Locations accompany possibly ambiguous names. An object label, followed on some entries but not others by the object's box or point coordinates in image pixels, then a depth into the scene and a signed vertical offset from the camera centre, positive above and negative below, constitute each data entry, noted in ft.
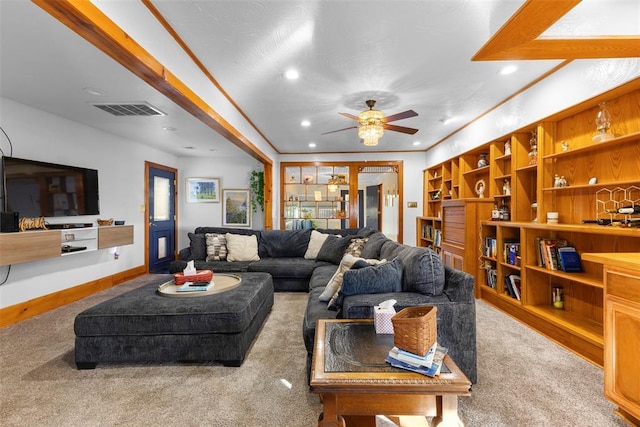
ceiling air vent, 11.52 +4.10
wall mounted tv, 10.76 +0.94
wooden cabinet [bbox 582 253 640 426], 5.09 -2.21
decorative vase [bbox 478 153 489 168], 14.79 +2.29
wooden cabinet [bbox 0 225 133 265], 9.50 -1.14
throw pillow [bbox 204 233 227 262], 14.80 -1.83
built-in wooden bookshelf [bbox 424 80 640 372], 8.09 +0.08
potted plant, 22.13 +1.59
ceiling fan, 11.10 +3.30
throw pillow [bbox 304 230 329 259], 15.30 -1.76
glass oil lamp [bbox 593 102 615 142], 8.20 +2.31
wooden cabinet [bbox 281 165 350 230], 22.25 +1.06
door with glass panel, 19.11 -0.45
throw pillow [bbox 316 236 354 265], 14.12 -1.90
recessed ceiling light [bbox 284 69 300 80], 9.68 +4.48
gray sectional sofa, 6.16 -1.85
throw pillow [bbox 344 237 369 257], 12.74 -1.62
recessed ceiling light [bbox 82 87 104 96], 10.03 +4.12
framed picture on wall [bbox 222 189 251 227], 22.62 +0.19
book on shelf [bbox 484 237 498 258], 12.68 -1.67
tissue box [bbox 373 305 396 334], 5.04 -1.89
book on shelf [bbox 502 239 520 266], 11.41 -1.68
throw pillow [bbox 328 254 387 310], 7.02 -1.85
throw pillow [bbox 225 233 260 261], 14.85 -1.87
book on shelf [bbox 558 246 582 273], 9.26 -1.63
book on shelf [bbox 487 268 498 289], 12.66 -2.98
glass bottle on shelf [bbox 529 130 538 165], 11.05 +2.22
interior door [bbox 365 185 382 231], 31.06 +0.46
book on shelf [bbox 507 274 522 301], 11.22 -2.95
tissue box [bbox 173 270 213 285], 9.38 -2.10
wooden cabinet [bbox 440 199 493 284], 13.57 -1.03
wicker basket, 3.97 -1.67
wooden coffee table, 3.66 -2.20
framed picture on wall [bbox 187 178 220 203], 22.36 +1.55
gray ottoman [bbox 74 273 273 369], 7.26 -3.00
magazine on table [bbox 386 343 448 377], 3.81 -2.05
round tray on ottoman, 8.46 -2.33
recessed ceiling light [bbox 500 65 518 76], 9.51 +4.47
